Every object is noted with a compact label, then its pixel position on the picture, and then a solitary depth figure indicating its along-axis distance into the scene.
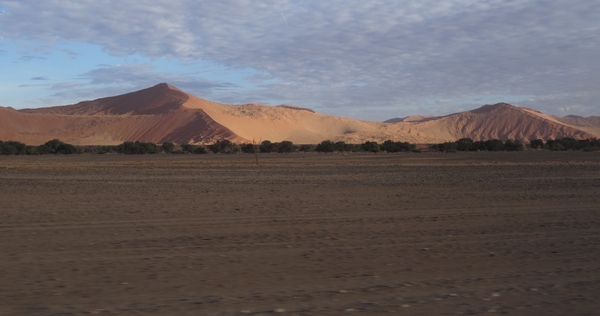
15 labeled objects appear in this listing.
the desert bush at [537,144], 89.96
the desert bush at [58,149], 72.44
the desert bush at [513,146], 83.44
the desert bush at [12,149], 68.75
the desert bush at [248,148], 79.23
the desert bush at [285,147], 80.45
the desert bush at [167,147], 79.95
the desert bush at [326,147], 82.18
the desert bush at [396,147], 81.81
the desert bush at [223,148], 79.69
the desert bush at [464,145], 81.38
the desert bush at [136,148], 75.38
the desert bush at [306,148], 84.31
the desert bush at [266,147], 81.88
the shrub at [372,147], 81.19
